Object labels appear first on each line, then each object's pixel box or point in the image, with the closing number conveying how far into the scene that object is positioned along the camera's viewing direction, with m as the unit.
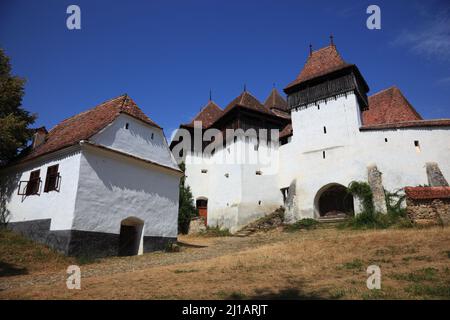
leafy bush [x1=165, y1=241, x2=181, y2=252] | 14.55
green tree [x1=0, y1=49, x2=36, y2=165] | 15.38
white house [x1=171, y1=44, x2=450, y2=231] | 18.42
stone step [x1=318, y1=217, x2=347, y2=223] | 19.66
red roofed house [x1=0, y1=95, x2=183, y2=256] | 11.88
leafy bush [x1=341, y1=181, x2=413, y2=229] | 16.34
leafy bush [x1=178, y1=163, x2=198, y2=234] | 24.97
